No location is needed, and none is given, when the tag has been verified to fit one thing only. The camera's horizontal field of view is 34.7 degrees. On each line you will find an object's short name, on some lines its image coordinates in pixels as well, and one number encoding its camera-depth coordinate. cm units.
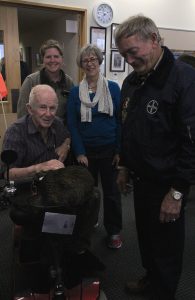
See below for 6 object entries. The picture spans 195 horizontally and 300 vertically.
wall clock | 352
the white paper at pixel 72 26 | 362
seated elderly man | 160
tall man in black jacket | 122
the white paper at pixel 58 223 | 111
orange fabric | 306
